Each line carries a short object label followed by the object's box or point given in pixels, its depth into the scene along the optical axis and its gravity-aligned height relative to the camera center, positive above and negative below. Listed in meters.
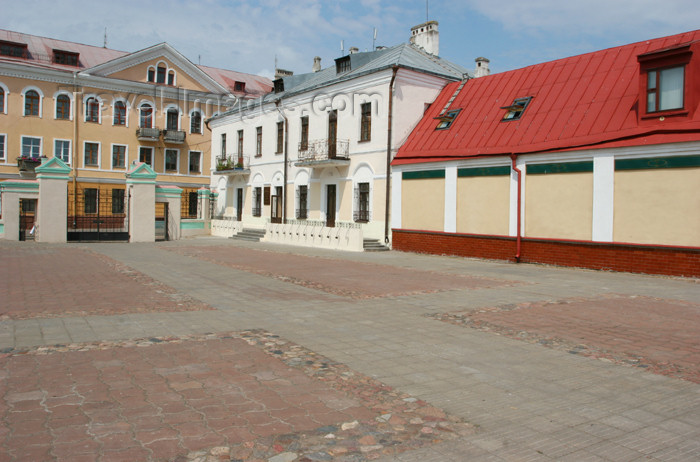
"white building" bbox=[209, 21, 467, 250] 23.00 +3.74
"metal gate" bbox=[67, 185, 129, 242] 24.52 -0.64
